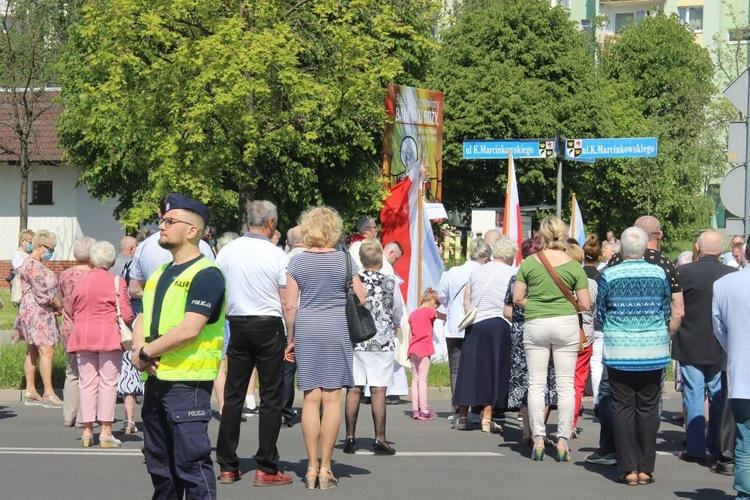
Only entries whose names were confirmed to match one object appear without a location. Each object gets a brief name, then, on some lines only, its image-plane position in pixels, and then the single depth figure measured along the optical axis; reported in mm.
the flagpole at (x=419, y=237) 17953
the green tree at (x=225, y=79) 24359
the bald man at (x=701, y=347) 9945
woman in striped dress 8539
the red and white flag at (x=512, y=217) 19328
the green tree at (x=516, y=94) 52594
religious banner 25531
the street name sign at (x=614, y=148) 22703
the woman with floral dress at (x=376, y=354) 10000
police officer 6172
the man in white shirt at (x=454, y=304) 12477
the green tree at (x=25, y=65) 36844
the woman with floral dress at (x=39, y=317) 12664
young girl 12586
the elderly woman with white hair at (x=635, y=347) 8953
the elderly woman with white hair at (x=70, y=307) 10656
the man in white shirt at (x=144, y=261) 10289
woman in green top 9664
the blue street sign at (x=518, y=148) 21766
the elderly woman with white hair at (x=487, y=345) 11453
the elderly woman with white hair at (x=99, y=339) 10359
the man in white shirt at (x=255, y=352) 8727
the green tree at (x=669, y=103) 60656
